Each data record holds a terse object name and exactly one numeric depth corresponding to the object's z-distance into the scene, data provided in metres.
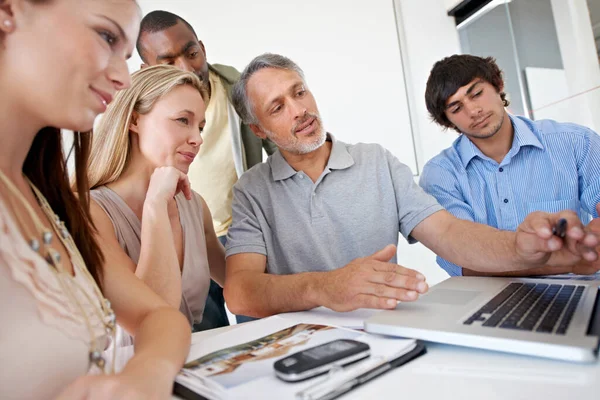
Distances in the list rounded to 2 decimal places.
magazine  0.50
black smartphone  0.51
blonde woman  1.15
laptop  0.53
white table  0.45
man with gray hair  1.04
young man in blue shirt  1.65
